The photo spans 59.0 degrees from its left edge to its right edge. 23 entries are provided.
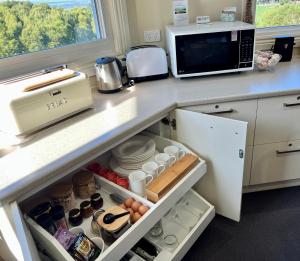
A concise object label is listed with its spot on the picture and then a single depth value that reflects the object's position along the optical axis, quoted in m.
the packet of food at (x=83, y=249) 0.97
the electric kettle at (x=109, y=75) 1.55
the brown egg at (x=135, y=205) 1.14
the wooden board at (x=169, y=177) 1.17
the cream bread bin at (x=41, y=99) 1.09
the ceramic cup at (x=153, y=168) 1.29
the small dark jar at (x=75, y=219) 1.16
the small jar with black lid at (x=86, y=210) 1.21
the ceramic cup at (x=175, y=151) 1.42
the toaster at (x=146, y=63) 1.71
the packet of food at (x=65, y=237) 0.98
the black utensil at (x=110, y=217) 1.08
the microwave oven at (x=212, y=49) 1.57
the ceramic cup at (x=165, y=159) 1.34
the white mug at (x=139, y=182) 1.21
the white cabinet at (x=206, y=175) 1.05
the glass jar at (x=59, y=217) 1.08
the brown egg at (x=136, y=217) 1.11
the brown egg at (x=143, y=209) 1.12
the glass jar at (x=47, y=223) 1.04
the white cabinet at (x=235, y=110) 1.46
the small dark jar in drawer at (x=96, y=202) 1.24
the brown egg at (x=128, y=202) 1.17
